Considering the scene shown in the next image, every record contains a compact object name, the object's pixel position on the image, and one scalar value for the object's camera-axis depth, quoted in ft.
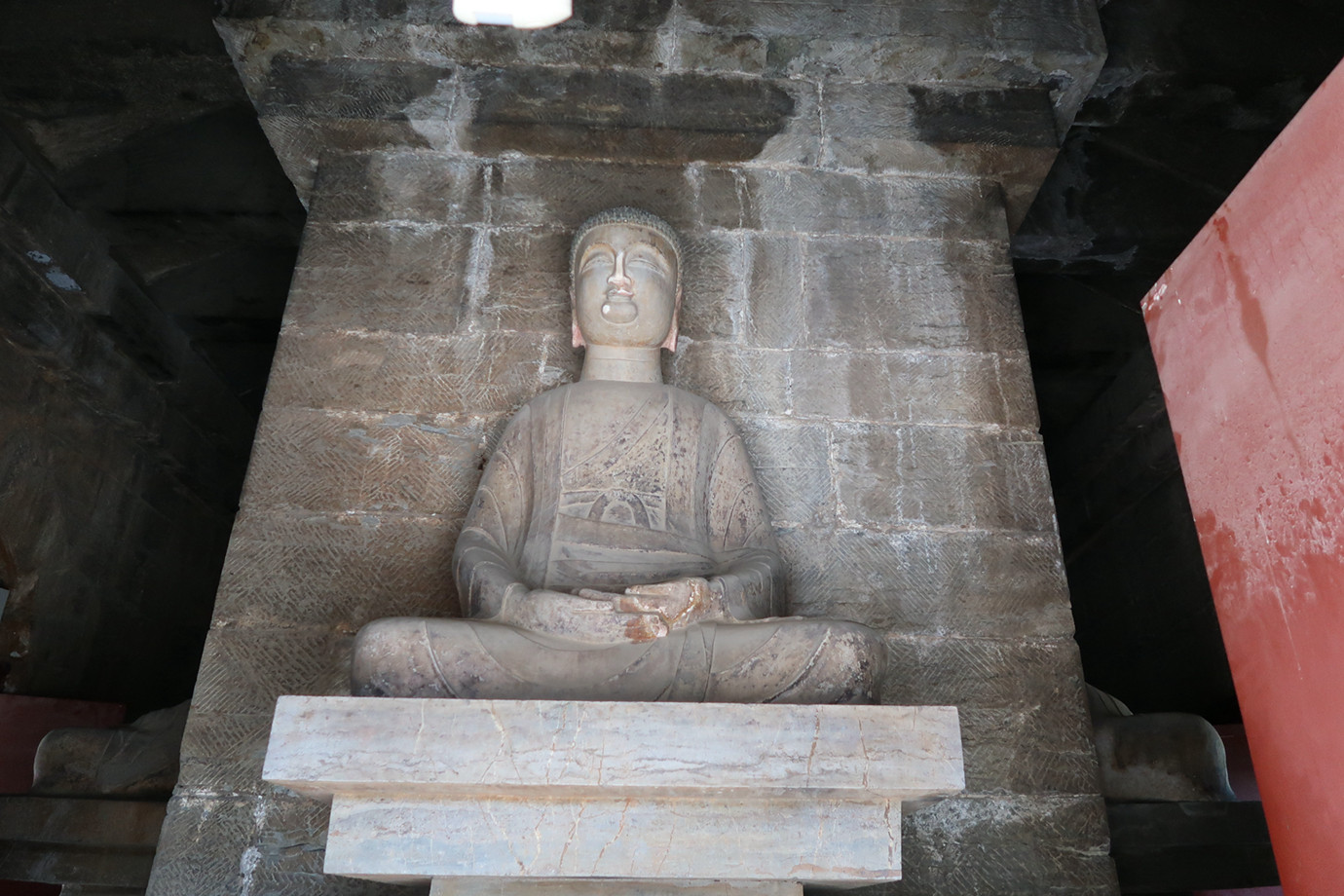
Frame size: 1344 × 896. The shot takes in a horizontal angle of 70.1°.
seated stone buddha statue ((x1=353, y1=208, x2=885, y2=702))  8.99
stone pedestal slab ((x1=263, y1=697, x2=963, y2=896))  7.79
